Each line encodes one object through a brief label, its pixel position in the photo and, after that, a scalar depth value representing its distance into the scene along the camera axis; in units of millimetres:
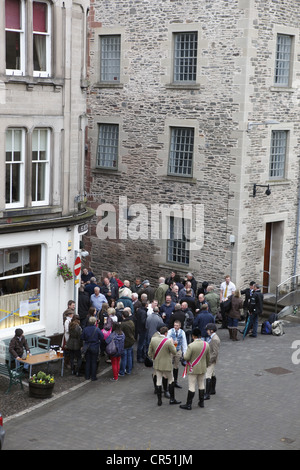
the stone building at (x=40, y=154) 18719
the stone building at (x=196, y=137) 24891
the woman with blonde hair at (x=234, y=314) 21656
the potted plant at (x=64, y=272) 20197
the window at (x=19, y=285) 19250
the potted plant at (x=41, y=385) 16297
